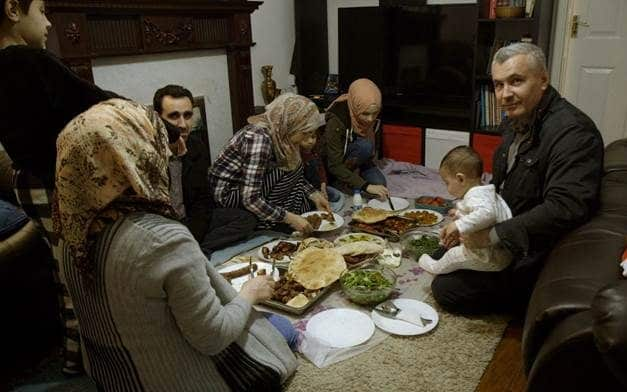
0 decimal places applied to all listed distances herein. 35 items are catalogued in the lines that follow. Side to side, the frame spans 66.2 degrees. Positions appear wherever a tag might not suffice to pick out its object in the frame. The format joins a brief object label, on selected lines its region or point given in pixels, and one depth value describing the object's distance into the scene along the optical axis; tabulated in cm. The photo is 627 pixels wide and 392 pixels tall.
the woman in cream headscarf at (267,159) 262
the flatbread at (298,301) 198
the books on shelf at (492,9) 369
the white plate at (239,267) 210
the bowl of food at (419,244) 239
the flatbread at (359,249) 232
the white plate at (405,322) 189
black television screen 404
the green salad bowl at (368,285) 200
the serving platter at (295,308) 195
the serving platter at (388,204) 305
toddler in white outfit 193
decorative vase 439
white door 358
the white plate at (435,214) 273
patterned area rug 166
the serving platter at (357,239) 247
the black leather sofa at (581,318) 100
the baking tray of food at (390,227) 258
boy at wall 140
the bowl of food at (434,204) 298
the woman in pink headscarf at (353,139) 341
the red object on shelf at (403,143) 437
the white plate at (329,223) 272
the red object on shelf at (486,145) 393
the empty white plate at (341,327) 184
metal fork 193
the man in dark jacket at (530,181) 175
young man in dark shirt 247
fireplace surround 285
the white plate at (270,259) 229
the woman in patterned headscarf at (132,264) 105
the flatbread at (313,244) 238
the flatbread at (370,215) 273
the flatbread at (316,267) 209
